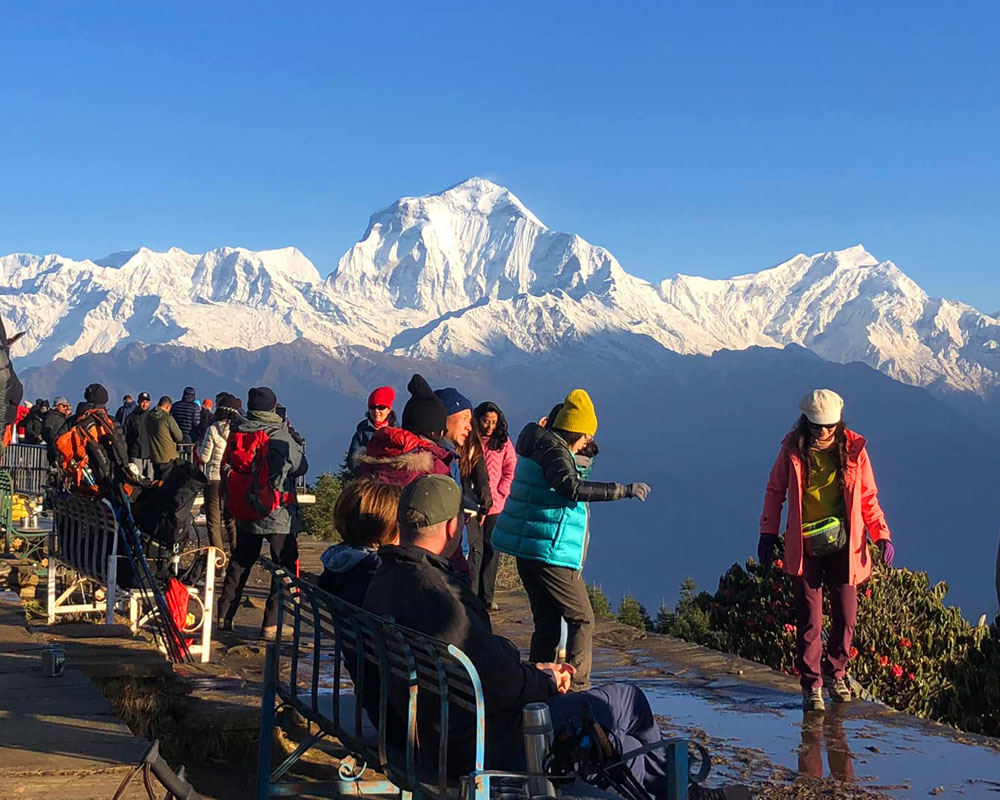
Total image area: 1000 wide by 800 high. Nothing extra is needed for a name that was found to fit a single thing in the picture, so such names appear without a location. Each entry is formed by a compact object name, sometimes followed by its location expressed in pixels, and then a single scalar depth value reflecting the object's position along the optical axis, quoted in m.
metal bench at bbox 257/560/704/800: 3.07
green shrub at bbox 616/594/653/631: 15.86
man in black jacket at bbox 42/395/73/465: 17.06
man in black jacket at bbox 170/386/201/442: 20.28
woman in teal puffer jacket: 5.64
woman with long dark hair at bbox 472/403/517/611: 8.71
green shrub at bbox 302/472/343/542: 15.77
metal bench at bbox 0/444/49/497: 14.94
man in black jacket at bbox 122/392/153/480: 14.39
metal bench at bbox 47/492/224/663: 6.58
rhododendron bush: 7.69
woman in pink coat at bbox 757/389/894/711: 5.99
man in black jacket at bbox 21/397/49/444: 19.50
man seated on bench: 3.26
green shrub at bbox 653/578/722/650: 9.33
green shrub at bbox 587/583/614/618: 13.93
